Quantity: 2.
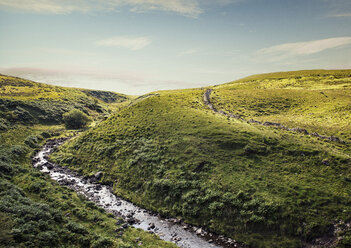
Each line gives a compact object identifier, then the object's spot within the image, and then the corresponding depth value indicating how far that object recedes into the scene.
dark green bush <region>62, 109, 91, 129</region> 90.62
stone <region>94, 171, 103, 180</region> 40.72
